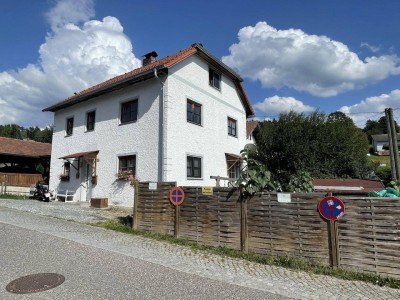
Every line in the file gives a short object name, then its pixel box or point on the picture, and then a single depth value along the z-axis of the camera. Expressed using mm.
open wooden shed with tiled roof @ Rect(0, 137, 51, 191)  23359
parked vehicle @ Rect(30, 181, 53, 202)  17869
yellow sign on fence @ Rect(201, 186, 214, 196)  7777
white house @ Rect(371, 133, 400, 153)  71750
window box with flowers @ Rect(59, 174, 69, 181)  18859
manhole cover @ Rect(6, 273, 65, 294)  4574
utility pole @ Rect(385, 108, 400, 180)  16688
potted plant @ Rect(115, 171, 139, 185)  14786
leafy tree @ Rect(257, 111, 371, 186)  23219
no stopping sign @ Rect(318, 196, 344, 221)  5906
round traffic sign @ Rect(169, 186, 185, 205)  8360
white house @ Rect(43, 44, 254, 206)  14438
